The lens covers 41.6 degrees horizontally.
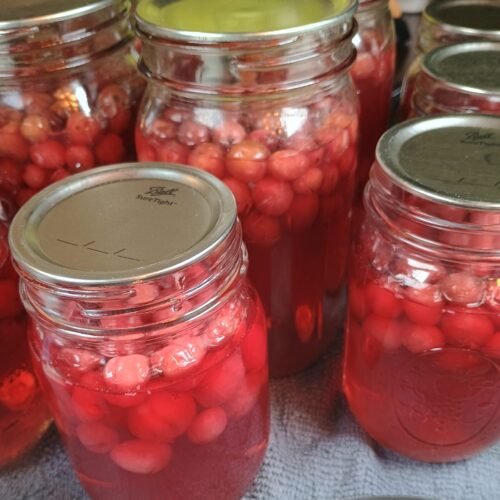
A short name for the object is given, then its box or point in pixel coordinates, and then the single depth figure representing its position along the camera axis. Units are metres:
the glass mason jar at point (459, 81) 0.59
